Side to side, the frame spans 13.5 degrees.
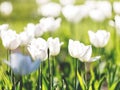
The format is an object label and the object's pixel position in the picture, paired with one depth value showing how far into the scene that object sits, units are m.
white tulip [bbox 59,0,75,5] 6.66
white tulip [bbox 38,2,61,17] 6.08
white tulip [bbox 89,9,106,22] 5.90
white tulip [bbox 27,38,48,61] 3.38
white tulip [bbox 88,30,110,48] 4.00
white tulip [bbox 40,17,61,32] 4.19
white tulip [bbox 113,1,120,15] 5.44
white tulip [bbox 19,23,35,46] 3.75
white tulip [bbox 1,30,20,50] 3.54
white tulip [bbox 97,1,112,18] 5.69
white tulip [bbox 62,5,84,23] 5.51
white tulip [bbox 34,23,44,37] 4.05
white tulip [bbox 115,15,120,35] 4.11
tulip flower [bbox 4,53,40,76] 3.11
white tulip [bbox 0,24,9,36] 3.93
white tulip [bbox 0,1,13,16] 6.07
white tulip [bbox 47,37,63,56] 3.55
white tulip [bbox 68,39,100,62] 3.50
